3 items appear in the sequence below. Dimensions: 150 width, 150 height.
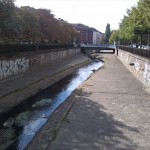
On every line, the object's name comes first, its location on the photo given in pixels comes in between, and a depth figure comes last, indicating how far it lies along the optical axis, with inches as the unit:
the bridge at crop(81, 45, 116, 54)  2813.4
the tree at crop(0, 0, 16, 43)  724.3
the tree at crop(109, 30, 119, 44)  3242.8
